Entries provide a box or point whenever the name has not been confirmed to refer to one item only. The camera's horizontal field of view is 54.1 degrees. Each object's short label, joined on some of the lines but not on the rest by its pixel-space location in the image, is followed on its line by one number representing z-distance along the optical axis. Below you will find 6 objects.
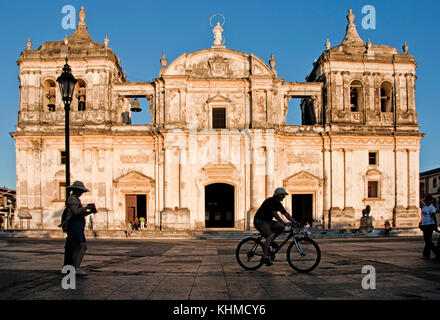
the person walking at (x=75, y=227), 8.29
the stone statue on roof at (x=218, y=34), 32.62
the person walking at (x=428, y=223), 11.55
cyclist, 9.19
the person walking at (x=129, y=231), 26.62
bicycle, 8.91
